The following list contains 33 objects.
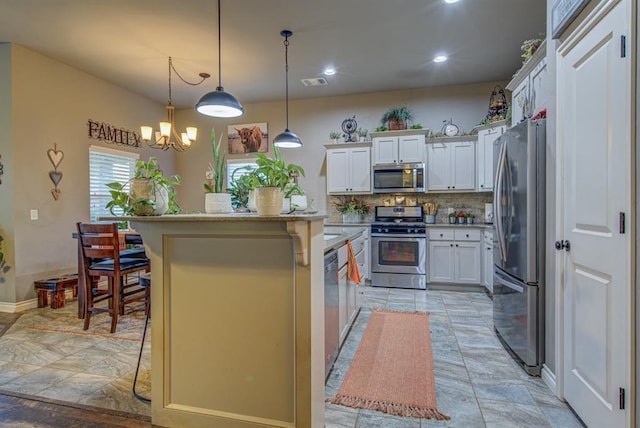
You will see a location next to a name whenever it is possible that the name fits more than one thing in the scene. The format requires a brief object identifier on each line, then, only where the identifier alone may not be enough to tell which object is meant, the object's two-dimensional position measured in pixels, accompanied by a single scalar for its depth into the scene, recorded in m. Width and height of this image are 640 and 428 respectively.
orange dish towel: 2.91
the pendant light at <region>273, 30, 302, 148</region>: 3.89
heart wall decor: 4.21
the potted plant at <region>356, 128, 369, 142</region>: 5.52
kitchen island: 1.57
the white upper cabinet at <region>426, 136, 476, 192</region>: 4.95
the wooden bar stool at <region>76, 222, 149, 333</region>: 3.16
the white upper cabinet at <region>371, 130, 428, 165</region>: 5.07
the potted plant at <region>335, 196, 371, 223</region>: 5.71
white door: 1.49
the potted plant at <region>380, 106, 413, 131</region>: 5.24
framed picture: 6.19
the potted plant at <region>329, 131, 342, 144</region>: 5.68
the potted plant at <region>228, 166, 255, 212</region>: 1.89
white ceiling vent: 5.00
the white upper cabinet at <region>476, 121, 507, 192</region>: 4.59
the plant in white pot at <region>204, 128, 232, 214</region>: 1.77
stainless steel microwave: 5.07
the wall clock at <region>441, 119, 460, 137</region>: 5.12
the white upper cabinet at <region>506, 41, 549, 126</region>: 2.68
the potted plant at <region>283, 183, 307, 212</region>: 1.89
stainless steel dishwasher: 2.17
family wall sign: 4.79
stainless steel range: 4.86
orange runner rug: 2.01
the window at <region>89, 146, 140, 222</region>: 4.83
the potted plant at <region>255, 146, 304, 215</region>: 1.54
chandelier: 3.92
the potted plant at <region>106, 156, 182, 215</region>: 1.66
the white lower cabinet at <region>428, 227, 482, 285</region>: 4.69
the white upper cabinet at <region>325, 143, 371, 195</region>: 5.40
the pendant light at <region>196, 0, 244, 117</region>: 2.68
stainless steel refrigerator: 2.31
